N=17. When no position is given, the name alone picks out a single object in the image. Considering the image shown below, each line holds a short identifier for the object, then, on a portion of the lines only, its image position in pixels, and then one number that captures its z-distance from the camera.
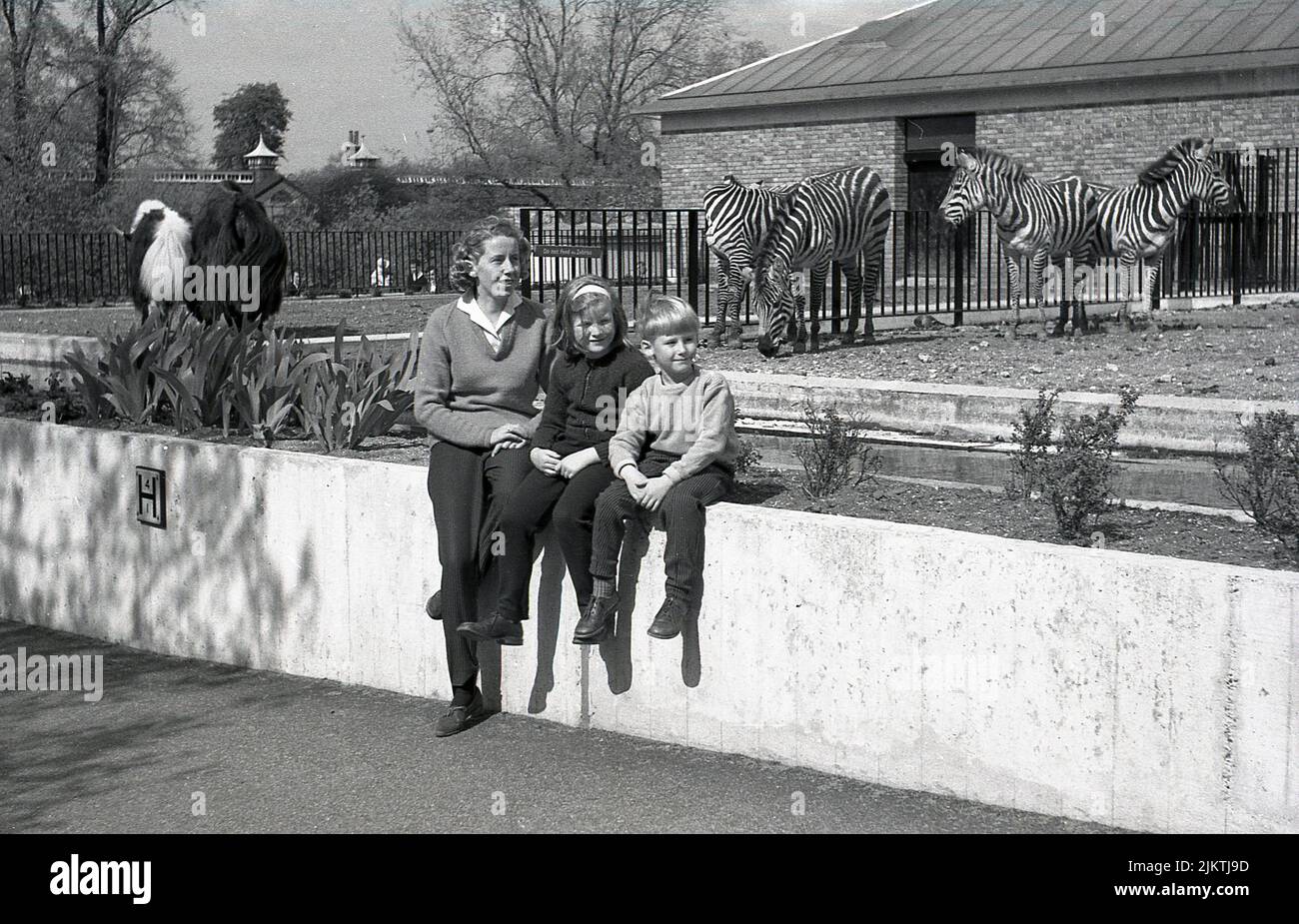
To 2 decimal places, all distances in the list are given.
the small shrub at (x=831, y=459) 6.77
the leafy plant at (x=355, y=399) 7.99
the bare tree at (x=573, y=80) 58.94
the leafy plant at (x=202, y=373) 8.48
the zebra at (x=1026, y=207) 17.48
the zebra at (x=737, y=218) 15.82
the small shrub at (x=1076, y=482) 5.96
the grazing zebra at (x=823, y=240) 15.81
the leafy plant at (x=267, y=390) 8.27
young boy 5.93
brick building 29.28
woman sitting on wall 6.41
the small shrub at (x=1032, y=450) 6.59
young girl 6.17
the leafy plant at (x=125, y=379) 8.75
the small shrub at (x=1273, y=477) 5.73
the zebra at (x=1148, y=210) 18.78
